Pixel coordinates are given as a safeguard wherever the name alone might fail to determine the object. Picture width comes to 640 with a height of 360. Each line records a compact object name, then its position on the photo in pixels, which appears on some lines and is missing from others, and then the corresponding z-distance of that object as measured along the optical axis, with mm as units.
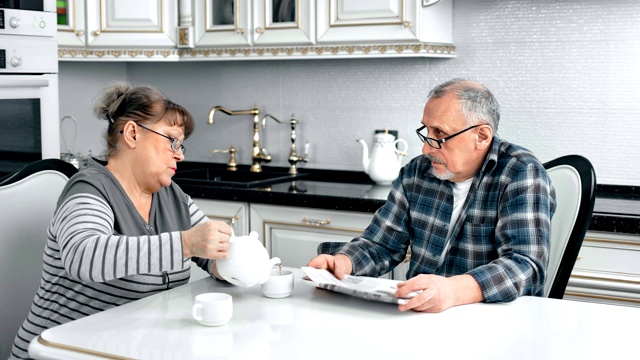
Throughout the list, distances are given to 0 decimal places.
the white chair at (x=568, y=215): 2066
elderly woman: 1690
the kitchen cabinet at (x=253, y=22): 3303
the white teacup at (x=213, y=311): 1568
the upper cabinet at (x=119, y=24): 3570
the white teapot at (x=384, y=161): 3350
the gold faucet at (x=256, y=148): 3771
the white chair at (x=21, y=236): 2010
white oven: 2842
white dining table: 1437
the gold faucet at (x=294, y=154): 3689
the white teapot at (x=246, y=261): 1738
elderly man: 1978
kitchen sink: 3342
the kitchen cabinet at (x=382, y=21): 3070
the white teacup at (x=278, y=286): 1802
